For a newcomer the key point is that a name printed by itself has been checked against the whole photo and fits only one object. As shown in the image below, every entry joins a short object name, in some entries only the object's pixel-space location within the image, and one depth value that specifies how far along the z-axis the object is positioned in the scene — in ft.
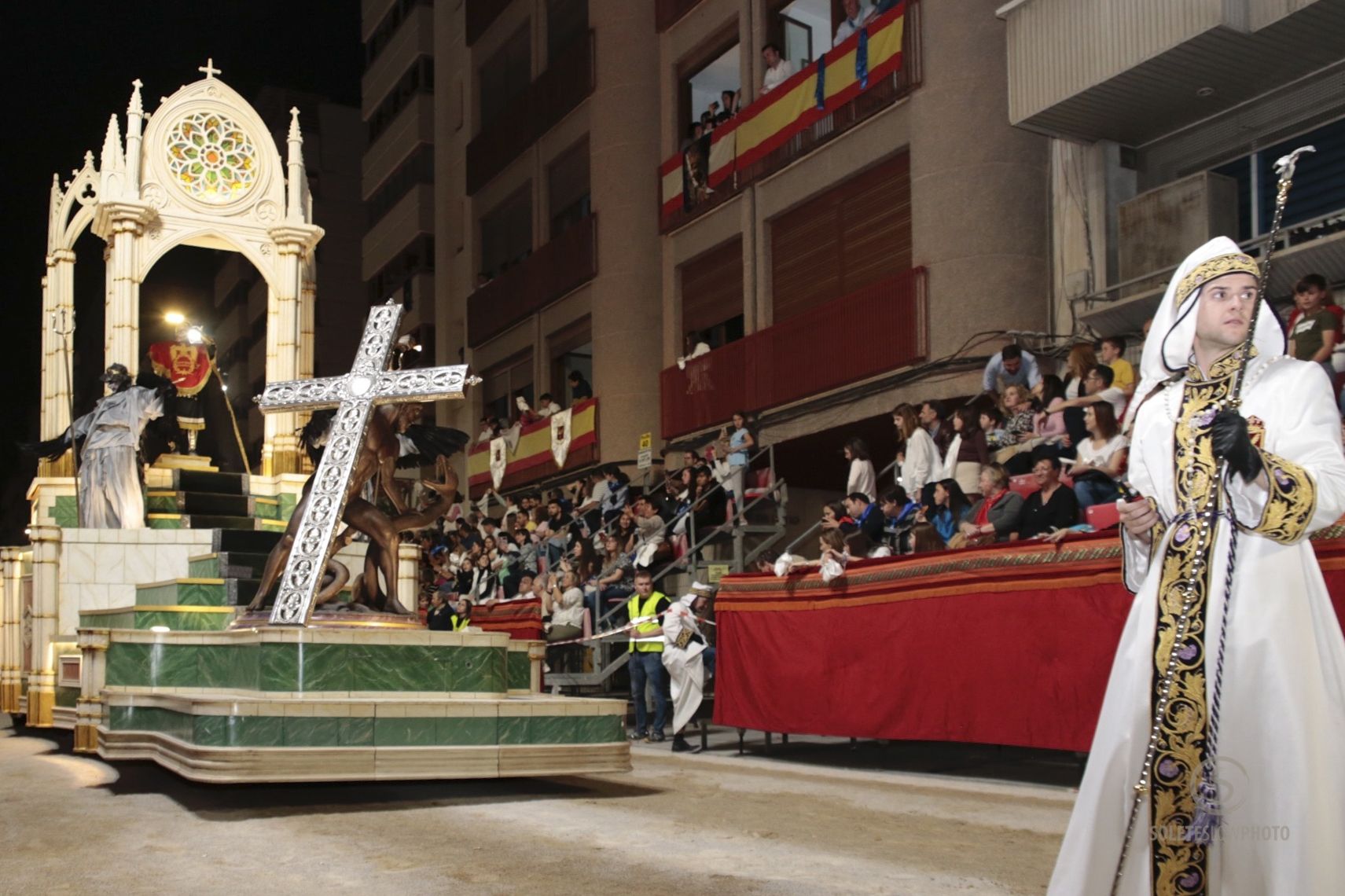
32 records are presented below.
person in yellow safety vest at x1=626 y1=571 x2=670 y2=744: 46.57
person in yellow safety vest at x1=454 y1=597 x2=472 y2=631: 64.13
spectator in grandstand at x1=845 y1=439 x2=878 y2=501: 53.16
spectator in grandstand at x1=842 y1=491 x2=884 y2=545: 47.55
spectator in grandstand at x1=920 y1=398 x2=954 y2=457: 51.65
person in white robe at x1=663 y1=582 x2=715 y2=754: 44.83
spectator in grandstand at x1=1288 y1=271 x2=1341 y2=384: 34.32
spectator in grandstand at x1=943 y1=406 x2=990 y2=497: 45.98
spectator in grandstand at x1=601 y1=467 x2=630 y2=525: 73.80
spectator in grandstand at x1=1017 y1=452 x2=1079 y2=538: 35.32
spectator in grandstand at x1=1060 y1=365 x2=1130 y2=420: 40.16
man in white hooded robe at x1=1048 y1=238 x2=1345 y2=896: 12.59
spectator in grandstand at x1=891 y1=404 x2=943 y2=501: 48.91
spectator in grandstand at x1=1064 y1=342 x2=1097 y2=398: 43.11
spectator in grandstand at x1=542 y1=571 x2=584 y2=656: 56.34
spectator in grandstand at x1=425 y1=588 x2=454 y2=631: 67.82
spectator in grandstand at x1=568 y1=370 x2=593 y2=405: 87.61
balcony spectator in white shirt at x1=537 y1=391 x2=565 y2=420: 94.68
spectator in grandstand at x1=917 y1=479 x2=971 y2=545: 42.98
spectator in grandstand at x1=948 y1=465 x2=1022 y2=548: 36.91
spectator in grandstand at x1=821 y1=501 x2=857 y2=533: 45.19
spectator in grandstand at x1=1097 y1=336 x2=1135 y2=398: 42.65
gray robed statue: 47.11
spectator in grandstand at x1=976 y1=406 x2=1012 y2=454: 46.39
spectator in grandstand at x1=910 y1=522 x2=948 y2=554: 39.55
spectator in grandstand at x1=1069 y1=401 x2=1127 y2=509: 35.19
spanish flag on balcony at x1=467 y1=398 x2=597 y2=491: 90.22
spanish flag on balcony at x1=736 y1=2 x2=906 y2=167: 64.80
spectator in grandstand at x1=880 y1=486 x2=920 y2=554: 45.52
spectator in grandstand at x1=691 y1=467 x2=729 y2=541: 63.46
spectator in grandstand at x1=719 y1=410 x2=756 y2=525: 63.00
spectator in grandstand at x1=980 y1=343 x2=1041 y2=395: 49.29
